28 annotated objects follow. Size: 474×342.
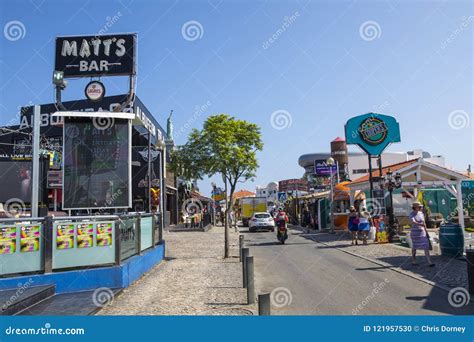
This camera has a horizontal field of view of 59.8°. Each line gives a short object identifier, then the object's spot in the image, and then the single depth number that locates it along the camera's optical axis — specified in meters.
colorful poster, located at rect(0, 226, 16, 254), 7.83
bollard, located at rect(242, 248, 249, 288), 8.96
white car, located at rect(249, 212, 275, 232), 30.80
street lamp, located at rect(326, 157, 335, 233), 26.36
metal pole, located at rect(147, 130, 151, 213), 17.09
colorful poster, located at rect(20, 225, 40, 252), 8.05
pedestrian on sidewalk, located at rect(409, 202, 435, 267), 11.24
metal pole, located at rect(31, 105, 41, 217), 9.13
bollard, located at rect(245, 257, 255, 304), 7.57
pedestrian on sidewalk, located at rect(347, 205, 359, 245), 18.45
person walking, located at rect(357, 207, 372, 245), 18.20
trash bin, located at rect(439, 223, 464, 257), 12.82
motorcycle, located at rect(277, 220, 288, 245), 19.69
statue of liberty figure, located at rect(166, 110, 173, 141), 38.31
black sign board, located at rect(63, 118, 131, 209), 11.36
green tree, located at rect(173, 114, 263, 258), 14.41
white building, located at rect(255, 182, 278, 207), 46.30
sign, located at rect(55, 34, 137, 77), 13.97
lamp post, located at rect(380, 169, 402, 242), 18.44
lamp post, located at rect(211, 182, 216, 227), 37.22
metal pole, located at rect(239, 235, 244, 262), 14.11
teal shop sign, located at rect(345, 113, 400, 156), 22.08
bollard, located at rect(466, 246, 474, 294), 7.93
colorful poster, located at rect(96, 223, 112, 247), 9.06
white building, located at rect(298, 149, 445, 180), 83.07
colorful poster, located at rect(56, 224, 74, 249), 8.52
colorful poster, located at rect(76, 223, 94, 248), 8.82
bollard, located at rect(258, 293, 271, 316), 4.97
